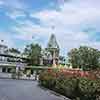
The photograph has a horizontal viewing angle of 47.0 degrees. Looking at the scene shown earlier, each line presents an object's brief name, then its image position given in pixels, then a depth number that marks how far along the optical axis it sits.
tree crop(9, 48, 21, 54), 57.52
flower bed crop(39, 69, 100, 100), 7.05
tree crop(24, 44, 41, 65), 46.00
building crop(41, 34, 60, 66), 47.78
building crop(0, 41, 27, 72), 49.45
